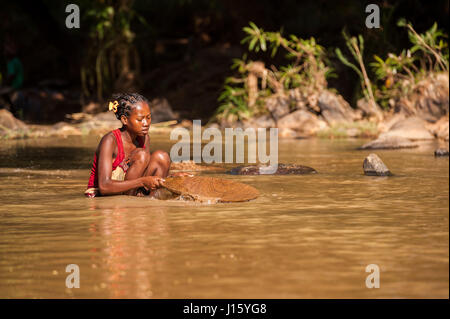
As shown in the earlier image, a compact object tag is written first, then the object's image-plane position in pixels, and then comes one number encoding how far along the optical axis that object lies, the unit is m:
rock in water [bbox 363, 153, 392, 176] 8.73
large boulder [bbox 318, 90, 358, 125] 16.97
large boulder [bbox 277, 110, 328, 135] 16.92
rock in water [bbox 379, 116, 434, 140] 14.13
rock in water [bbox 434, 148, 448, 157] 10.80
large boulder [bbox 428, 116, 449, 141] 14.27
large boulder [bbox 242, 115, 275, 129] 17.56
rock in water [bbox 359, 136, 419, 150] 12.37
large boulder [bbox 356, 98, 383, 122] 16.08
